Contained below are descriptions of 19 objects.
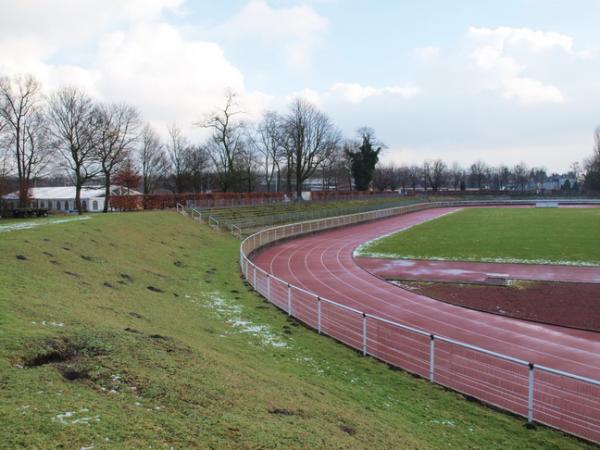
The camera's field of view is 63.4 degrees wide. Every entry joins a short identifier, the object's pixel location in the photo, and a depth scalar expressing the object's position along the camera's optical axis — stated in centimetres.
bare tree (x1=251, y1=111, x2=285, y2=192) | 9100
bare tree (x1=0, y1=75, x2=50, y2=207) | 4992
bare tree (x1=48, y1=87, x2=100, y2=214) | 5203
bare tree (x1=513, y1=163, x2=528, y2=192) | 19338
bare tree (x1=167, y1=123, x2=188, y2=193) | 8986
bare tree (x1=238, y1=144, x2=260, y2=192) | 9173
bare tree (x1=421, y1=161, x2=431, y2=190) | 17478
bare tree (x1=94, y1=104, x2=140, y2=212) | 5519
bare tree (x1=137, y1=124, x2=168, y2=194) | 9188
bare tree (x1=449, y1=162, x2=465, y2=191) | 18300
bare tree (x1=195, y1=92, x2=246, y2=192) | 7944
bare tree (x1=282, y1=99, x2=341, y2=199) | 8619
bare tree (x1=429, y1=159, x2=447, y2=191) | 16925
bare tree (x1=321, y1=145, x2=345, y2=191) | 10329
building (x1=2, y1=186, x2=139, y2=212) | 6628
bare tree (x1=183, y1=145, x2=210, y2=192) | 9181
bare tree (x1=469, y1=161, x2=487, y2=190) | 18962
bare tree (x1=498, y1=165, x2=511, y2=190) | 19151
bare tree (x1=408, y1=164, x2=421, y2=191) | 17931
